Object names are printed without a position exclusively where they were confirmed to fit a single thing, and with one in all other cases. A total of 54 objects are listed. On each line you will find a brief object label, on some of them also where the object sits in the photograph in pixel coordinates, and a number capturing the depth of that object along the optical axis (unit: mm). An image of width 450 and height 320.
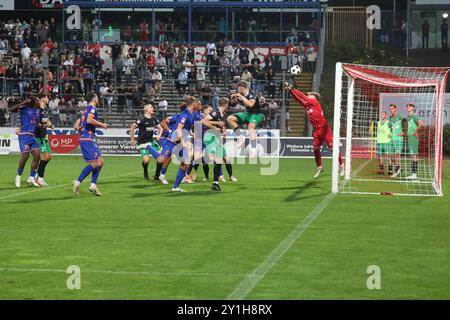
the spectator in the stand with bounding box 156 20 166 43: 47500
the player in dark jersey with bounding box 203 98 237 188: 21264
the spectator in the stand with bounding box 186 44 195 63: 44094
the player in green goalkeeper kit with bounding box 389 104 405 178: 25922
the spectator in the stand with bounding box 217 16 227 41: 47438
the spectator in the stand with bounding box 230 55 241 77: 42716
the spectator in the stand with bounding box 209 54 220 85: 42644
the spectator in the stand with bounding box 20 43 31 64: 43250
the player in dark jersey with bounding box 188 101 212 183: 21109
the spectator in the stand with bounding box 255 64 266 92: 40909
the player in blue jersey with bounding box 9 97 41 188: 20891
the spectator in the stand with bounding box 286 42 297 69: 42906
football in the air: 22828
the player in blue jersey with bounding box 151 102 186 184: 22125
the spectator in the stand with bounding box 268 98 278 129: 39062
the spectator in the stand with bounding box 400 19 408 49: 47250
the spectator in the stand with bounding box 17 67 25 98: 41656
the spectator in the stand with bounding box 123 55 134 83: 42719
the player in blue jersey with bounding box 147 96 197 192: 19716
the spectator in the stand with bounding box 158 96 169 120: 39375
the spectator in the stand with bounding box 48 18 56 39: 47312
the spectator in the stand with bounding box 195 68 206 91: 41844
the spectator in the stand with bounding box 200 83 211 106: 39781
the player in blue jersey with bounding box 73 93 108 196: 18438
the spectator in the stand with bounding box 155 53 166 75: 42875
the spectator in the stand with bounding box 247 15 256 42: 46688
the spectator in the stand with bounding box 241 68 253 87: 39712
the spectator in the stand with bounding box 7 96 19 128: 39281
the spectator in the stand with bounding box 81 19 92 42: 47172
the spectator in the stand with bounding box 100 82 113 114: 40906
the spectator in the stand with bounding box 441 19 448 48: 47538
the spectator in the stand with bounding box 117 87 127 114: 40781
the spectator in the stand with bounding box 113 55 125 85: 43000
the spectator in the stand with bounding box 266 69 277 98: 40688
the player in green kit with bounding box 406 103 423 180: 24812
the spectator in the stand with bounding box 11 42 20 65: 43375
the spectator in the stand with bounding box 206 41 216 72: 43625
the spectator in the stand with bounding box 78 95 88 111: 40481
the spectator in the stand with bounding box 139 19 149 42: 47031
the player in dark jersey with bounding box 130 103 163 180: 23516
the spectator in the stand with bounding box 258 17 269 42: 47047
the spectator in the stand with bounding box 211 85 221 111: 39562
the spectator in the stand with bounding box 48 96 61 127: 39538
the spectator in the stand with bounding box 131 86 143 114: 41062
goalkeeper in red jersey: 23953
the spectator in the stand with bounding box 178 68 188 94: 41688
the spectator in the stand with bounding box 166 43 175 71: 43562
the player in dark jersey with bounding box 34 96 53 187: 21177
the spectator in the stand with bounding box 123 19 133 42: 47375
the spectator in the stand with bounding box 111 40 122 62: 44125
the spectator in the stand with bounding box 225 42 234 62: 43734
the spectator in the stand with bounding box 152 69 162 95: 41462
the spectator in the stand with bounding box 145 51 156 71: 42900
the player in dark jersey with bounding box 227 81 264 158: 21031
